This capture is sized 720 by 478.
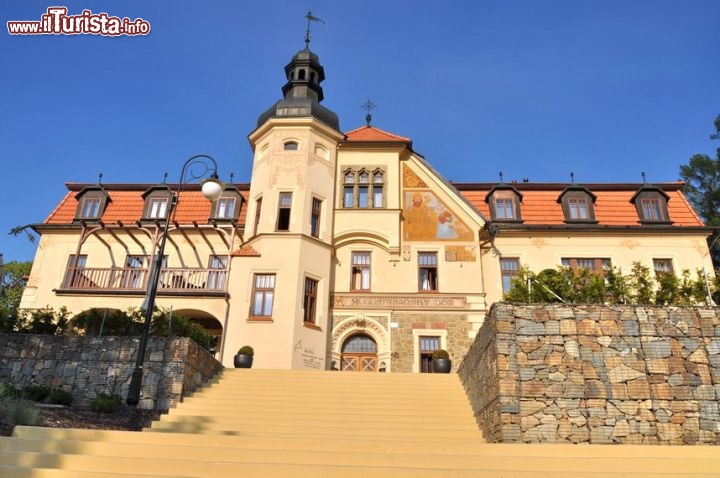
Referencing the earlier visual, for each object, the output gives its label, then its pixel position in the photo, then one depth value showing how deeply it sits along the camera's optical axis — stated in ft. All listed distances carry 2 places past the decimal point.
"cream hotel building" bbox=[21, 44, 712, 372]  66.80
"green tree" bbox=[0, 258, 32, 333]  116.98
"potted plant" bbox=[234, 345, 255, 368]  55.52
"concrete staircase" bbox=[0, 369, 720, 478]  22.93
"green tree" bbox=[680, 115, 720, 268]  111.34
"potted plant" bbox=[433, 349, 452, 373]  56.49
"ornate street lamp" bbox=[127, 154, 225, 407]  33.71
